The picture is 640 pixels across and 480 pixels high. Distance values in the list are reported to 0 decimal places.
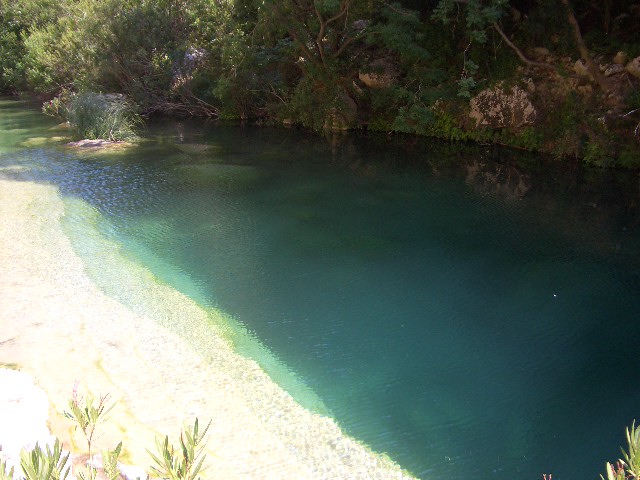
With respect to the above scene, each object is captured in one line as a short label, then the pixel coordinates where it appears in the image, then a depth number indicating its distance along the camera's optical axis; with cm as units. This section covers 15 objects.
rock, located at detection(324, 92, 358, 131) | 1644
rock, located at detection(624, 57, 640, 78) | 1199
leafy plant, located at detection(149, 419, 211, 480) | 292
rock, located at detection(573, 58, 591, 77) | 1279
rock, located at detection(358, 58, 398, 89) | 1591
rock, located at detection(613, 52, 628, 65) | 1234
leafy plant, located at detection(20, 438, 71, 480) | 258
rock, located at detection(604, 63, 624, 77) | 1238
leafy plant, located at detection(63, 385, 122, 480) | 289
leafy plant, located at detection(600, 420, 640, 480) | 253
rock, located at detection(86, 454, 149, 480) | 321
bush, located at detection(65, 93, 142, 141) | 1526
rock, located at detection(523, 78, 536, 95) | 1362
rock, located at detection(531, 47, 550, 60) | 1373
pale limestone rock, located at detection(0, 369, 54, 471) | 330
